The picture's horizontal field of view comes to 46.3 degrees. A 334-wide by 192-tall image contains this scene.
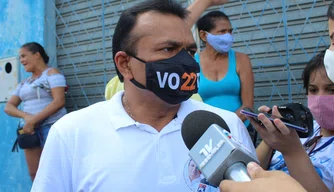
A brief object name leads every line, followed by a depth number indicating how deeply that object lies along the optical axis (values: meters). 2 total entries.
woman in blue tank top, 3.06
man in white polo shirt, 1.43
